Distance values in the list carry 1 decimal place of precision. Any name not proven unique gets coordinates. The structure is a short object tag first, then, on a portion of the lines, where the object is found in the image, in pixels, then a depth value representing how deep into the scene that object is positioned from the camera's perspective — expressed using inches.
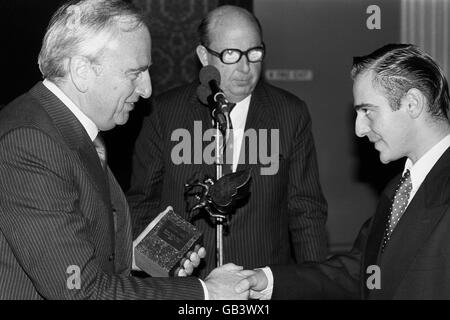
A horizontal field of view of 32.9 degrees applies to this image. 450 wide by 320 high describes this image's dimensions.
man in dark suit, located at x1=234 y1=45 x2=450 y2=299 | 93.7
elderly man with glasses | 142.6
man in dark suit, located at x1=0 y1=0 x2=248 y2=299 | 90.1
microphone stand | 107.7
